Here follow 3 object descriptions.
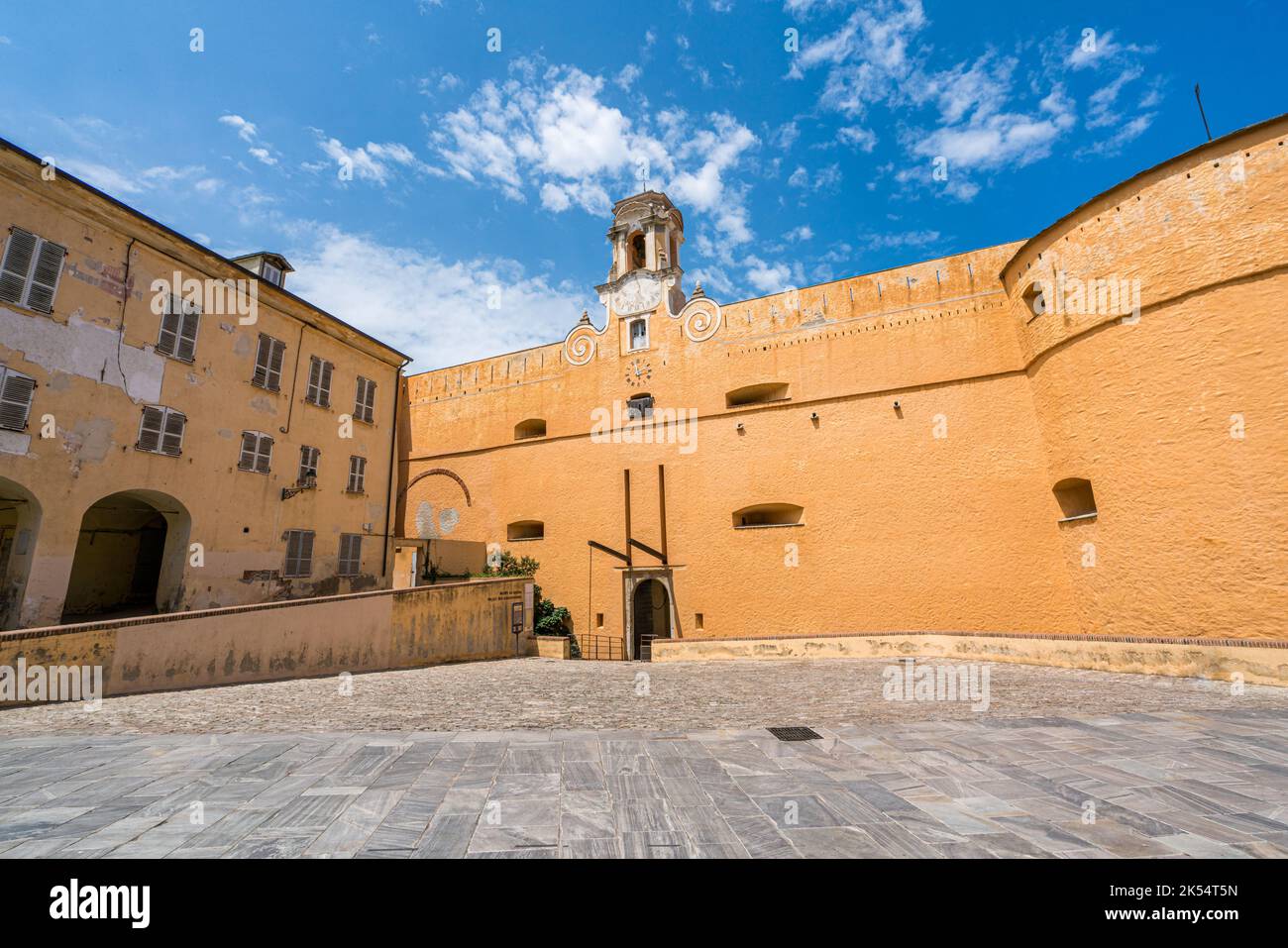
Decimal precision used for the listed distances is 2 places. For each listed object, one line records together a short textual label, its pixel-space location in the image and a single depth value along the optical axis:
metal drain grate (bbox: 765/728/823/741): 4.80
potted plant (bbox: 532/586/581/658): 14.13
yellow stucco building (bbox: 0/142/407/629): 9.08
